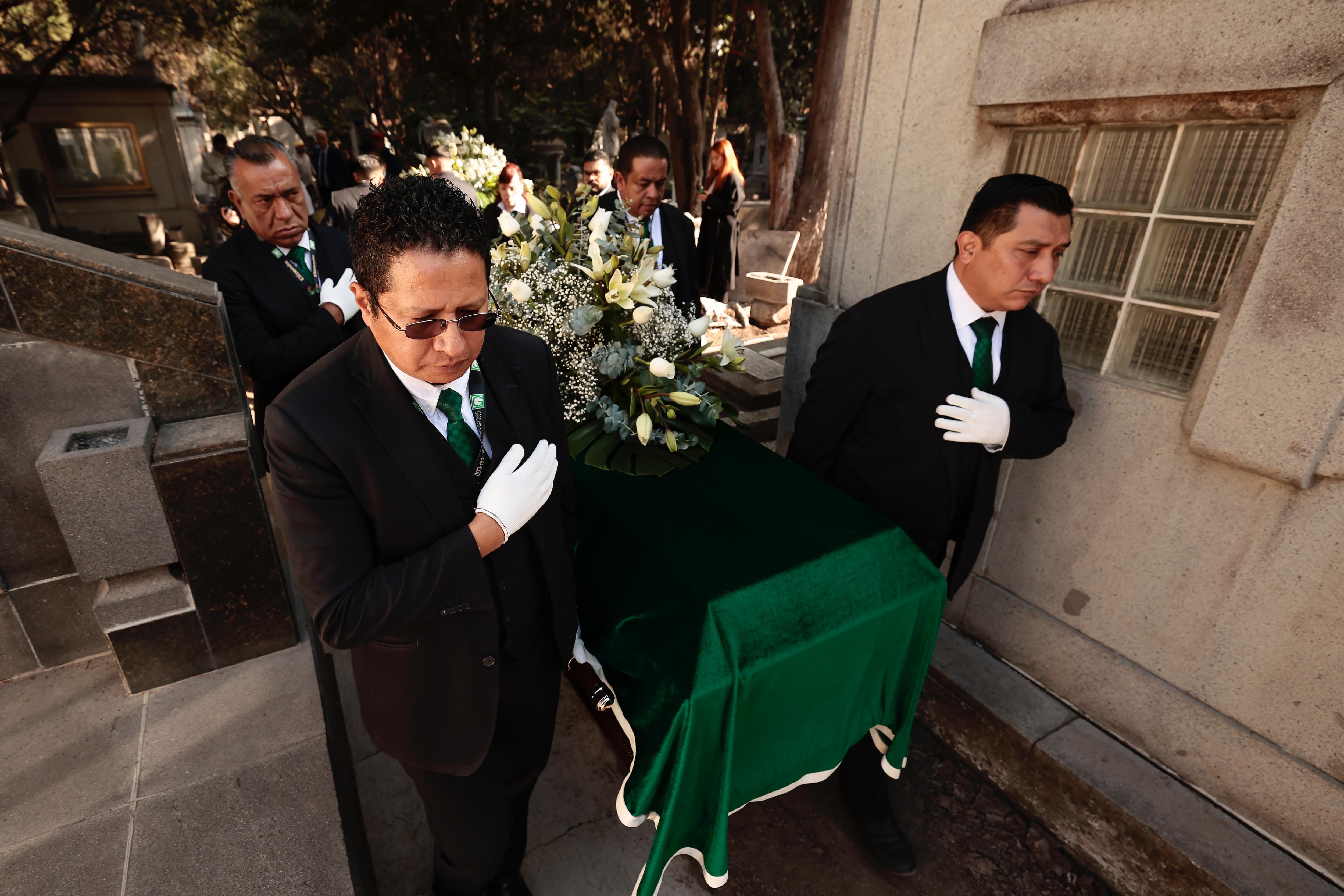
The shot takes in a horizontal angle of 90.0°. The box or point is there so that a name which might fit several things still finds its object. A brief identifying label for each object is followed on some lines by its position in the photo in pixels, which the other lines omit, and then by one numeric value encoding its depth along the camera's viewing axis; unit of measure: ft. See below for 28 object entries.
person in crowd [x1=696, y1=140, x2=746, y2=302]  28.94
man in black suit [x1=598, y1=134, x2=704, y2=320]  13.43
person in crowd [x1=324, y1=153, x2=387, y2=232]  19.36
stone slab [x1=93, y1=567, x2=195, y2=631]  8.46
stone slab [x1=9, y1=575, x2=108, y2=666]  8.73
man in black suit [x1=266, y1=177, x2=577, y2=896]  5.11
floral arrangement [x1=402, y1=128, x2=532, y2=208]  29.27
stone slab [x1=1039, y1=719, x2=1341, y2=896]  8.32
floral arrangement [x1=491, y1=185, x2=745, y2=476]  8.18
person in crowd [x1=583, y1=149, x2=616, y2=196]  20.42
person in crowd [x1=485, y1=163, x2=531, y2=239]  23.99
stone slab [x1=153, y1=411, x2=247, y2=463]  8.11
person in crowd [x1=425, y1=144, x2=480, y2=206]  27.89
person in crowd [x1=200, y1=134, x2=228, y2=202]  57.26
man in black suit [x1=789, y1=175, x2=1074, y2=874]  7.56
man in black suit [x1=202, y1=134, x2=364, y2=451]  9.61
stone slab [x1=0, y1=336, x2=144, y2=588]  7.76
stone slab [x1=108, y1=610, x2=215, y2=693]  8.70
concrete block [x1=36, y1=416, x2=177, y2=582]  7.75
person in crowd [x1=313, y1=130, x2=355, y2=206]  42.01
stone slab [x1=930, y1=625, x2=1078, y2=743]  10.43
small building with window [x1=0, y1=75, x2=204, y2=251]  57.77
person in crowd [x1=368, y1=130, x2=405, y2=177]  40.75
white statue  62.44
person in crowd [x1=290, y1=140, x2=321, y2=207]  46.48
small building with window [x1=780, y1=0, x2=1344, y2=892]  7.49
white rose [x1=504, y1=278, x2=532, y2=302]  8.07
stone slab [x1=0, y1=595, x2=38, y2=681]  8.71
